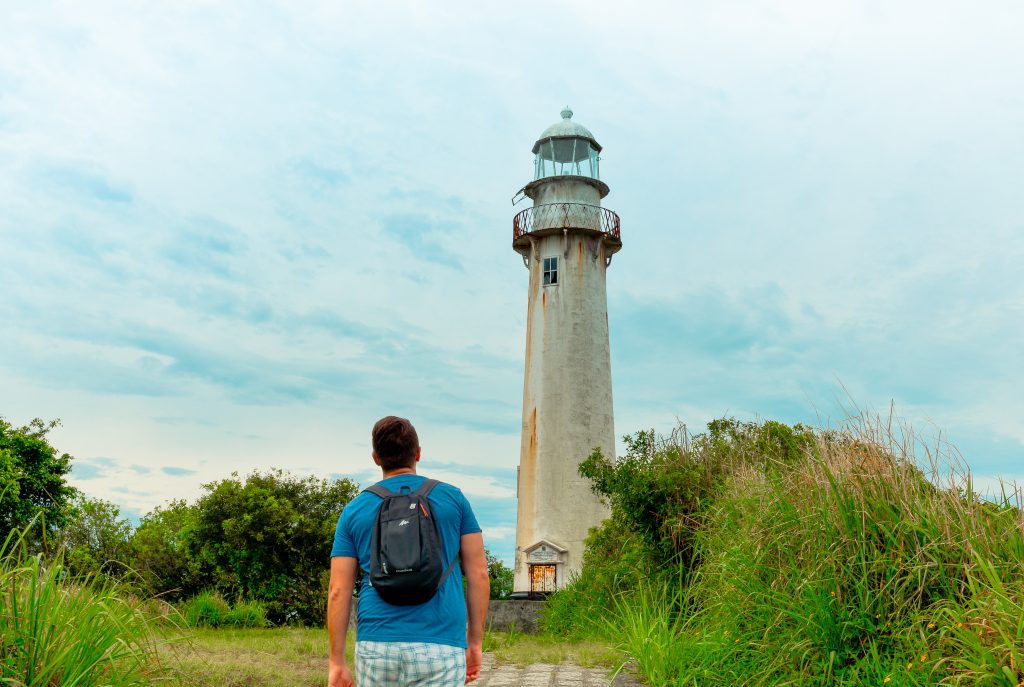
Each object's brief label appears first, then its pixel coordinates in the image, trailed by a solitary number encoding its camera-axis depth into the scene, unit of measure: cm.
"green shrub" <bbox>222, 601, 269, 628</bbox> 1956
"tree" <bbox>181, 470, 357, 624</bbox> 2289
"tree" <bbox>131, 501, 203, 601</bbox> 2388
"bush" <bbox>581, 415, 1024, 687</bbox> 584
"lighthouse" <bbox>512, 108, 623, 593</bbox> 2688
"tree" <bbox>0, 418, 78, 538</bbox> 2647
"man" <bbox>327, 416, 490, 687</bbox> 377
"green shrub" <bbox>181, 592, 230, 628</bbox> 1889
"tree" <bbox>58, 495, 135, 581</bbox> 2720
